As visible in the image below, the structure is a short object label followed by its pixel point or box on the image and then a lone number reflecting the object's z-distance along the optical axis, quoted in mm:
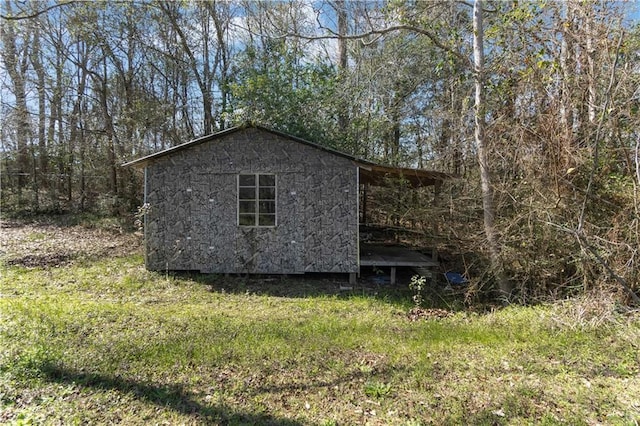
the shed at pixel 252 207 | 7535
